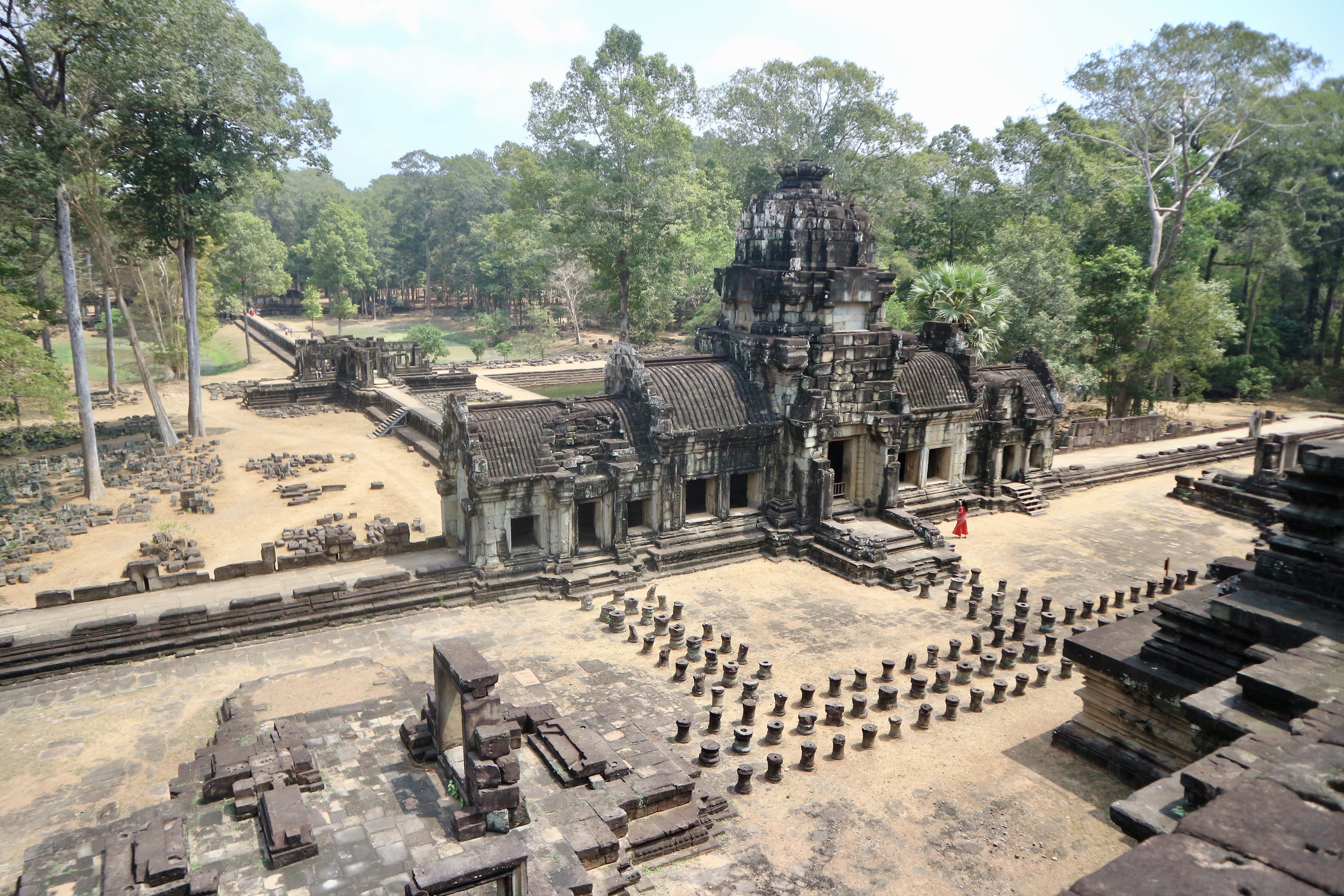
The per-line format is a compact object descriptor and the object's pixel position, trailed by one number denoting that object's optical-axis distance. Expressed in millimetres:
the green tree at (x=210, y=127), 27375
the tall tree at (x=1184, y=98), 38125
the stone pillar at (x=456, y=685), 10469
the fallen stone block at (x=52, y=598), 18078
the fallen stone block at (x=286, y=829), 9727
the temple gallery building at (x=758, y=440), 19984
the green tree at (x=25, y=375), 24328
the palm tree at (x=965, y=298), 29797
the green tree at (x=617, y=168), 40594
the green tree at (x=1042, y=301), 35031
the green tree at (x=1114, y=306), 36281
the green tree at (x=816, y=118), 45156
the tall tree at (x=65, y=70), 22562
